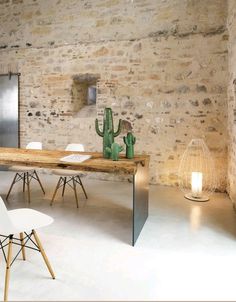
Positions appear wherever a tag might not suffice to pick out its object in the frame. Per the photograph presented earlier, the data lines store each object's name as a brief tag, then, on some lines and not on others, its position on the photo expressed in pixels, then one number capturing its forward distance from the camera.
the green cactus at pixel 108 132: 2.65
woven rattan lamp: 4.23
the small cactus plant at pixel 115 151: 2.63
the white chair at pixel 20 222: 1.62
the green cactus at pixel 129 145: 2.70
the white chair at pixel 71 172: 3.44
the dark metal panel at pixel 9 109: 5.43
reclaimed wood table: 2.42
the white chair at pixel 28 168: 3.59
